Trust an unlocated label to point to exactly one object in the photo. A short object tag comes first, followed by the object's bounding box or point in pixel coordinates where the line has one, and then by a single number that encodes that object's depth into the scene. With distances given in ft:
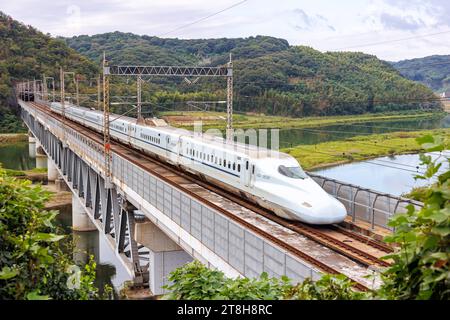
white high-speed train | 56.80
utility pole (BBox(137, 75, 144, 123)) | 117.58
